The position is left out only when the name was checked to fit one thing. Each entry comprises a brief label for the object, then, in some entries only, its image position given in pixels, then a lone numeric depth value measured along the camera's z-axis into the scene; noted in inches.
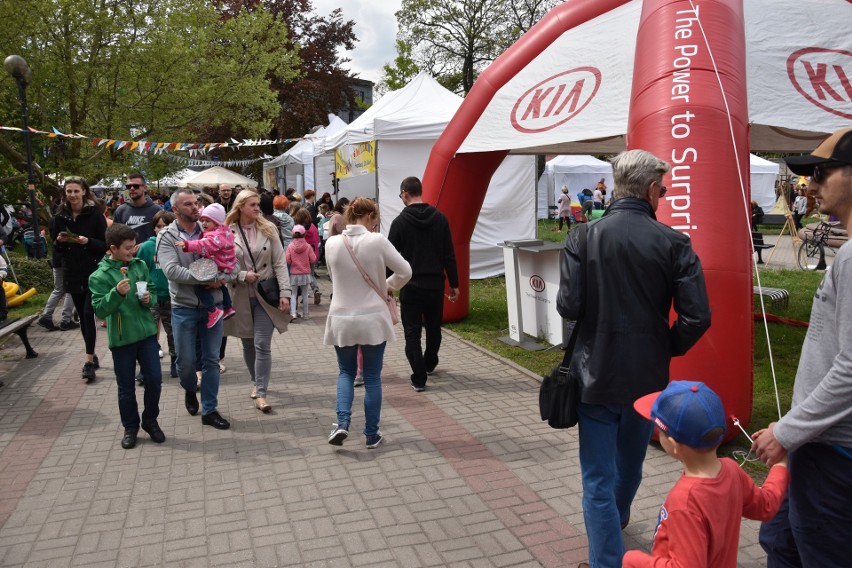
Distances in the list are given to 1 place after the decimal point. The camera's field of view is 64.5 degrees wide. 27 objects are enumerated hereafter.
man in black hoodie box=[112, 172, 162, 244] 300.2
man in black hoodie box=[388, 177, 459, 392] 250.1
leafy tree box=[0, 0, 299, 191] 572.4
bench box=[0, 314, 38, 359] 290.2
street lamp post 424.8
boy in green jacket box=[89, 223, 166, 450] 194.5
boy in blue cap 82.1
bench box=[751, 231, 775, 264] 589.5
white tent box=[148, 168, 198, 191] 1233.4
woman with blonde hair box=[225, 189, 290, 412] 222.1
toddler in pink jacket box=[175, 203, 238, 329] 208.2
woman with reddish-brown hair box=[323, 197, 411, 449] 185.8
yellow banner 498.0
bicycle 577.6
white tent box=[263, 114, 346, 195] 866.6
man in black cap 79.6
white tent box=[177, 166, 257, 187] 946.1
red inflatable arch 176.4
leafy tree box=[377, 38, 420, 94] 1321.4
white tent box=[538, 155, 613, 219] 1216.2
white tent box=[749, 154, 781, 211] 1078.4
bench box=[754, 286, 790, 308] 382.0
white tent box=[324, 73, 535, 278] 491.2
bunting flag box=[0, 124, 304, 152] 607.2
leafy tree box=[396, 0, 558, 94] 1412.4
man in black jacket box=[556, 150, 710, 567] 112.1
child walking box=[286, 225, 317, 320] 394.0
